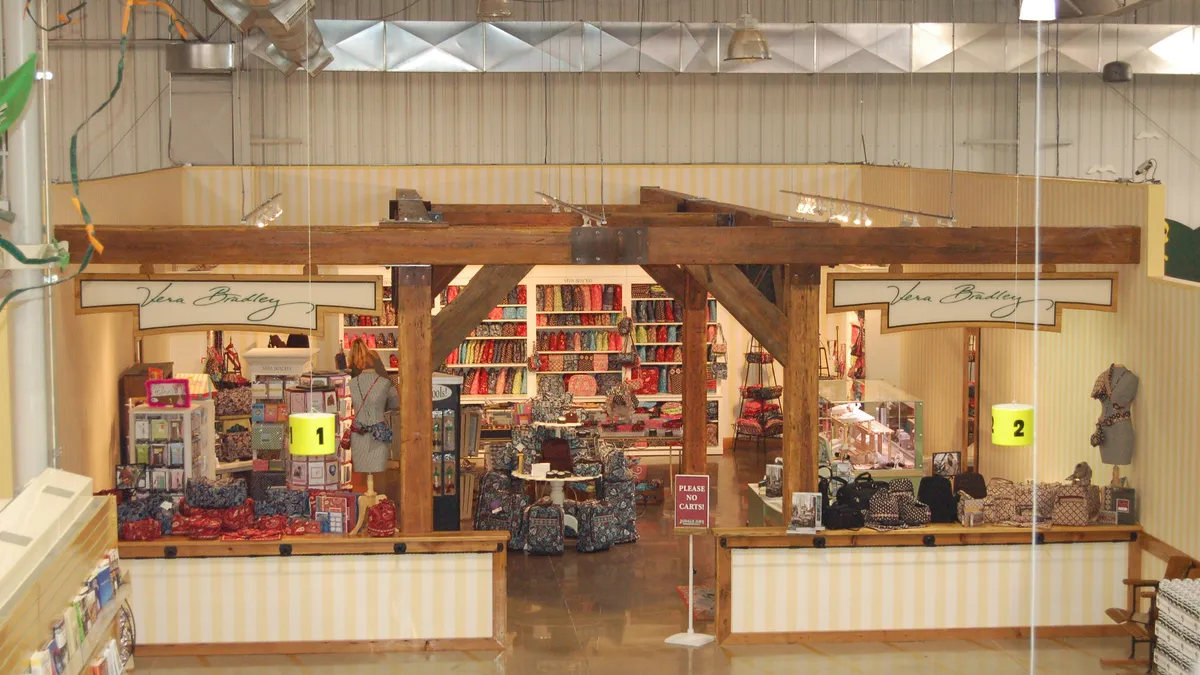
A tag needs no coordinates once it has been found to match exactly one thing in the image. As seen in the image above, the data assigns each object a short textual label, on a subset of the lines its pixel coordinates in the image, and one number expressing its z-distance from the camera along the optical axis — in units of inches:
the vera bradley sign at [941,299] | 385.7
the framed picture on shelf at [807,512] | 384.8
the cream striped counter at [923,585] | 387.9
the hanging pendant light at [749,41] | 545.0
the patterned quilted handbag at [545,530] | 491.5
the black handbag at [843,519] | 390.0
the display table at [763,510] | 449.4
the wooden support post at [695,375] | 547.5
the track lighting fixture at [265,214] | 480.8
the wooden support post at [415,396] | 380.5
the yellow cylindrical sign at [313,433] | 337.1
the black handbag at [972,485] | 437.7
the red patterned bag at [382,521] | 385.7
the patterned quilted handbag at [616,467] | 507.5
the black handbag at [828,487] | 397.7
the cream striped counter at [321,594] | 377.1
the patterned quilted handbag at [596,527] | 497.0
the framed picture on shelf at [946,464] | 459.8
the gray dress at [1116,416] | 393.1
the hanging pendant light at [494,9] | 543.5
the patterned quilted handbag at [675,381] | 674.2
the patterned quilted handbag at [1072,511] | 395.9
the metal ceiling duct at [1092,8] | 504.0
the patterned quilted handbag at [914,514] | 399.9
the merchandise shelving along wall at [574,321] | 669.3
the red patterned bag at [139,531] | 380.2
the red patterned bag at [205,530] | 382.9
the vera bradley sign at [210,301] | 372.2
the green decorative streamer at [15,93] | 232.8
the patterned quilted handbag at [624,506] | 506.6
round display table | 502.6
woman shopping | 438.0
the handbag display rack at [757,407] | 677.9
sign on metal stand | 388.8
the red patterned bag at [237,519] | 388.2
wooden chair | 361.7
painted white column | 277.1
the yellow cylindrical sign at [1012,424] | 340.5
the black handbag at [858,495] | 396.5
